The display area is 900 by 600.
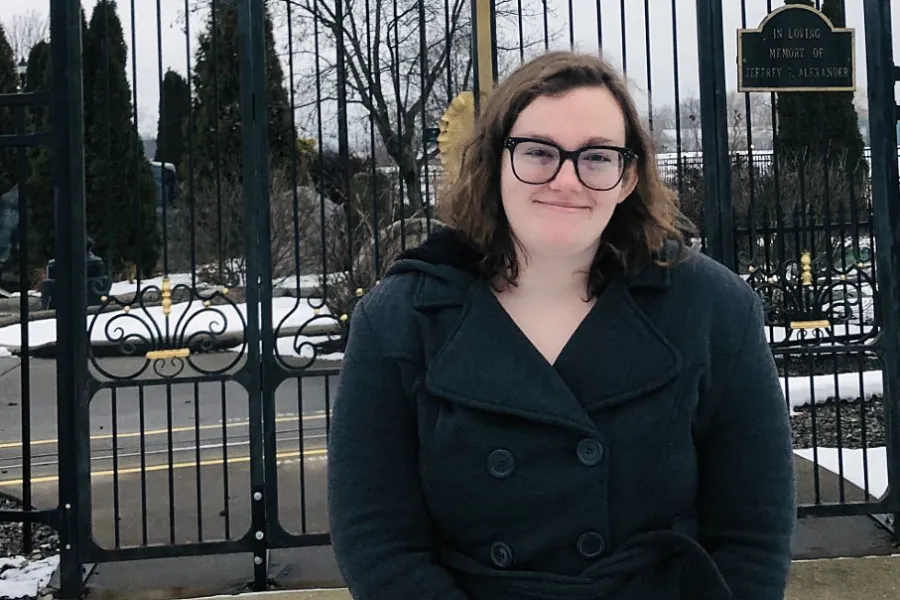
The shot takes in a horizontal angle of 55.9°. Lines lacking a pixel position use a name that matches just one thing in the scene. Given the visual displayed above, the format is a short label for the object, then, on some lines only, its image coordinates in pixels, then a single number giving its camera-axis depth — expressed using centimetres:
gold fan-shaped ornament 340
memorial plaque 388
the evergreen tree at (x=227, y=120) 541
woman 138
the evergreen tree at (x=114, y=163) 374
